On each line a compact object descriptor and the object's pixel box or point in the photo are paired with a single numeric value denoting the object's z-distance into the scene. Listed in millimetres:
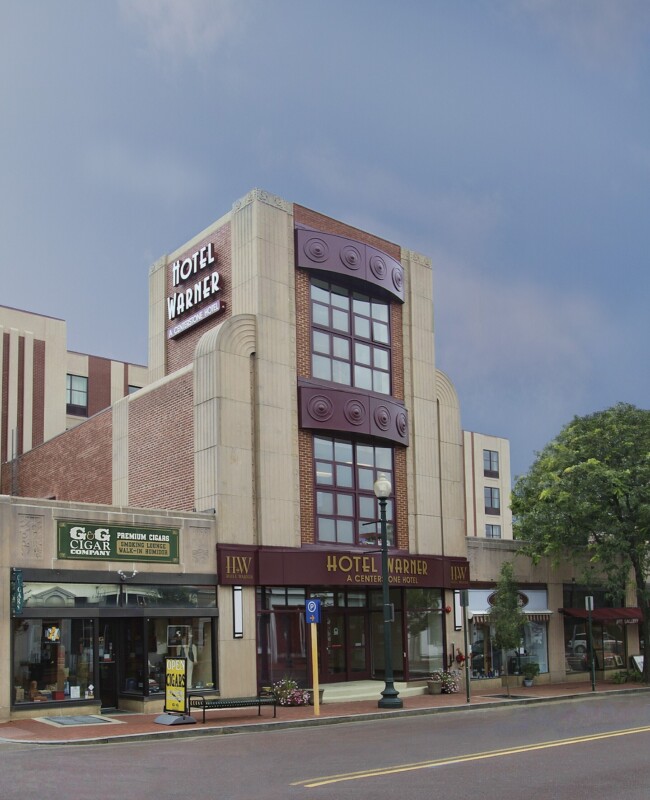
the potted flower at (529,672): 34344
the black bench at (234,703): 21484
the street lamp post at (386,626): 25672
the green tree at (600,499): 34188
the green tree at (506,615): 32625
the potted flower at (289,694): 25906
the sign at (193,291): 31500
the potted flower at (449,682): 31000
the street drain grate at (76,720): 21516
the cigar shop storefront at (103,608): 22906
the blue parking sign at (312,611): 25016
